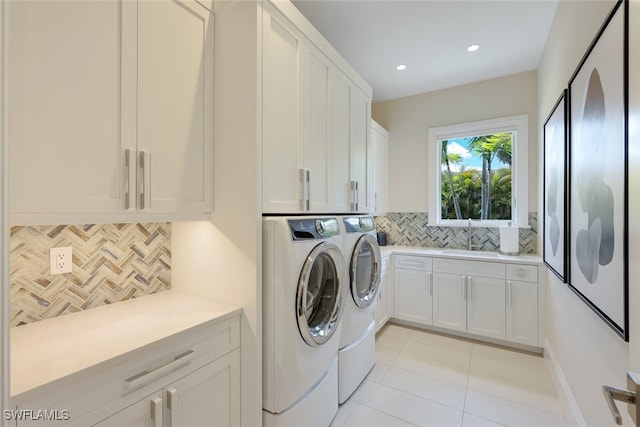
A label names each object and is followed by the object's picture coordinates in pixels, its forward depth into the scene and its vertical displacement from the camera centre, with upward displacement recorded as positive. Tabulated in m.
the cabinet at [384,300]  3.03 -0.93
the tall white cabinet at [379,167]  3.44 +0.63
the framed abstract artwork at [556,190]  1.73 +0.18
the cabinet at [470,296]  2.70 -0.83
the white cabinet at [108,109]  0.93 +0.42
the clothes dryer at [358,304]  1.99 -0.67
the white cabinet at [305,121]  1.47 +0.59
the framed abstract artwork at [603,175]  0.98 +0.17
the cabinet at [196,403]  1.03 -0.75
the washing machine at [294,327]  1.40 -0.58
